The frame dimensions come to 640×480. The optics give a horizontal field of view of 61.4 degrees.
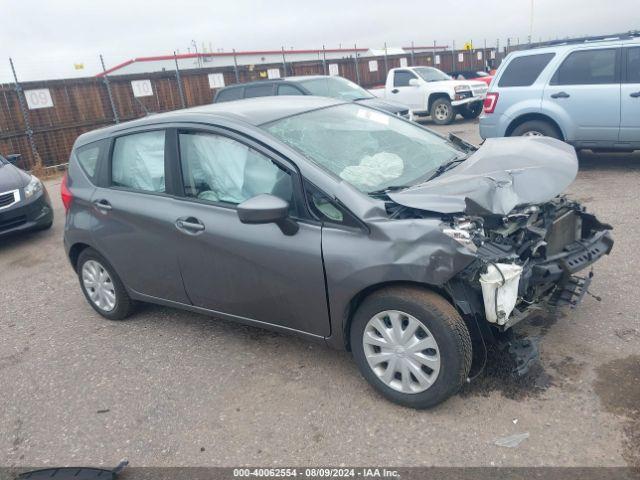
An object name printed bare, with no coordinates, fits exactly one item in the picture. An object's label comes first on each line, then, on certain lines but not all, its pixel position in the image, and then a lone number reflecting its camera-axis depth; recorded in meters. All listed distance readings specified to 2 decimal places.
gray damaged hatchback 2.88
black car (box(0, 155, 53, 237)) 7.04
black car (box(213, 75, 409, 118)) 11.16
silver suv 7.28
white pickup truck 14.94
